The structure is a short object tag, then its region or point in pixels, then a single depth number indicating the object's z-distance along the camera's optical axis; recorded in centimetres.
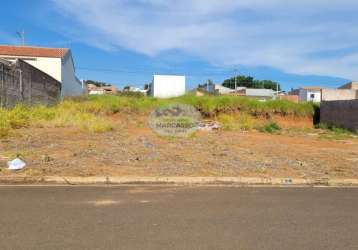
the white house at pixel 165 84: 5238
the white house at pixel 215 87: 6684
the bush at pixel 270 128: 2124
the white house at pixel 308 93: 6532
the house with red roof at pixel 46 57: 3619
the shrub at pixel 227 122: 2121
